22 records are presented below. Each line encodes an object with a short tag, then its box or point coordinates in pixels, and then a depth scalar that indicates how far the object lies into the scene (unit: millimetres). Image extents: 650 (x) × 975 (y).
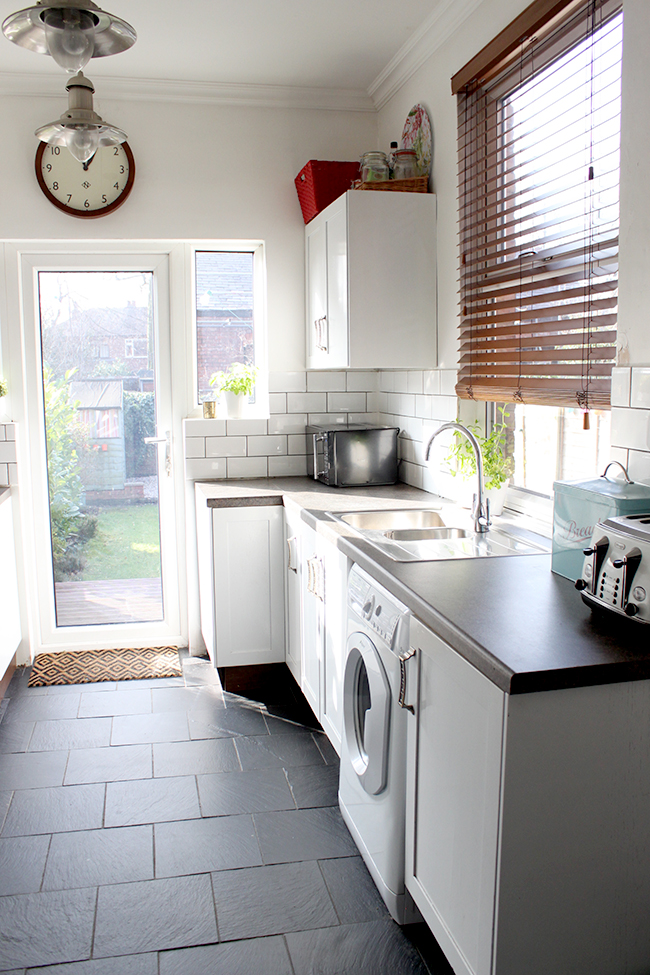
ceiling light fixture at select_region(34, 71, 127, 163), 2135
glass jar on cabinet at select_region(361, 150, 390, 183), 3170
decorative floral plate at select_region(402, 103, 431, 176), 3172
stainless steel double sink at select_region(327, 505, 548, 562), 2371
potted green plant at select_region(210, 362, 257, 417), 3805
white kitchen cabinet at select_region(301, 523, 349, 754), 2516
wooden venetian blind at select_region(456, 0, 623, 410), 2068
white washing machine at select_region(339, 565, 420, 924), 1911
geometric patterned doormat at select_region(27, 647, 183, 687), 3643
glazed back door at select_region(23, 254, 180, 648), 3791
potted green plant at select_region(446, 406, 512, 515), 2699
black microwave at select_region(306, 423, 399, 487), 3493
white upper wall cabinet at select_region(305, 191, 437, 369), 3117
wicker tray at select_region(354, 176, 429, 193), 3137
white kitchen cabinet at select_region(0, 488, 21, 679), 3404
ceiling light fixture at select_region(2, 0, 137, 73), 1833
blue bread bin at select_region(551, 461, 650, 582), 1711
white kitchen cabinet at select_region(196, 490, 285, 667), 3316
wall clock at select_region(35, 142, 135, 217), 3531
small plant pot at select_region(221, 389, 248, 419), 3816
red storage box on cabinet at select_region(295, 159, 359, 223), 3479
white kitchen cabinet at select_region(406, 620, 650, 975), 1393
